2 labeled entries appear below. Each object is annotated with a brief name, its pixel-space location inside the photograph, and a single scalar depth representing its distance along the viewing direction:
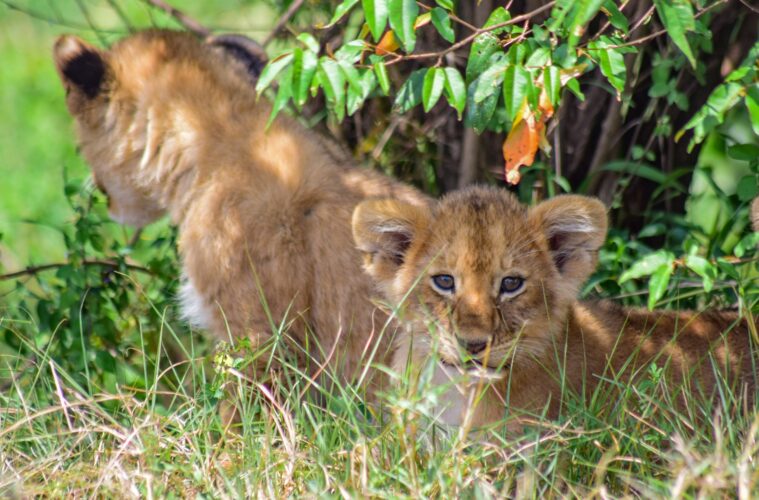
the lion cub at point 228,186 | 9.06
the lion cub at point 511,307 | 7.73
